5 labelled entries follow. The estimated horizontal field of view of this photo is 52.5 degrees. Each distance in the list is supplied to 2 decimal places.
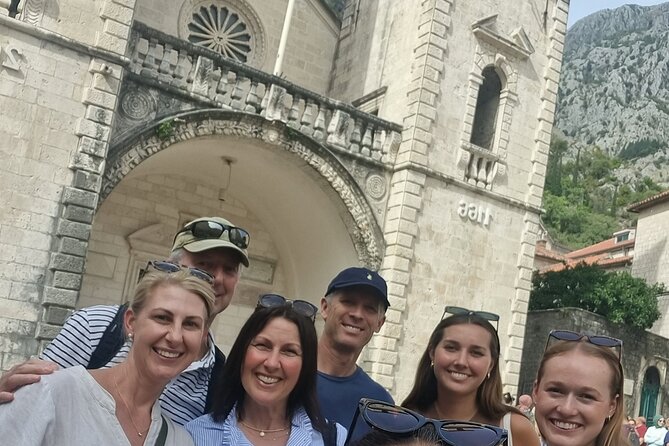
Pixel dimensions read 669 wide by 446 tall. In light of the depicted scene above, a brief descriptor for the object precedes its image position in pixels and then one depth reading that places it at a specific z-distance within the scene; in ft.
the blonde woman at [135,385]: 6.42
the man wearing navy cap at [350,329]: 11.43
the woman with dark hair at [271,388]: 8.41
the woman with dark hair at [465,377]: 10.43
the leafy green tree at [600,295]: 62.23
